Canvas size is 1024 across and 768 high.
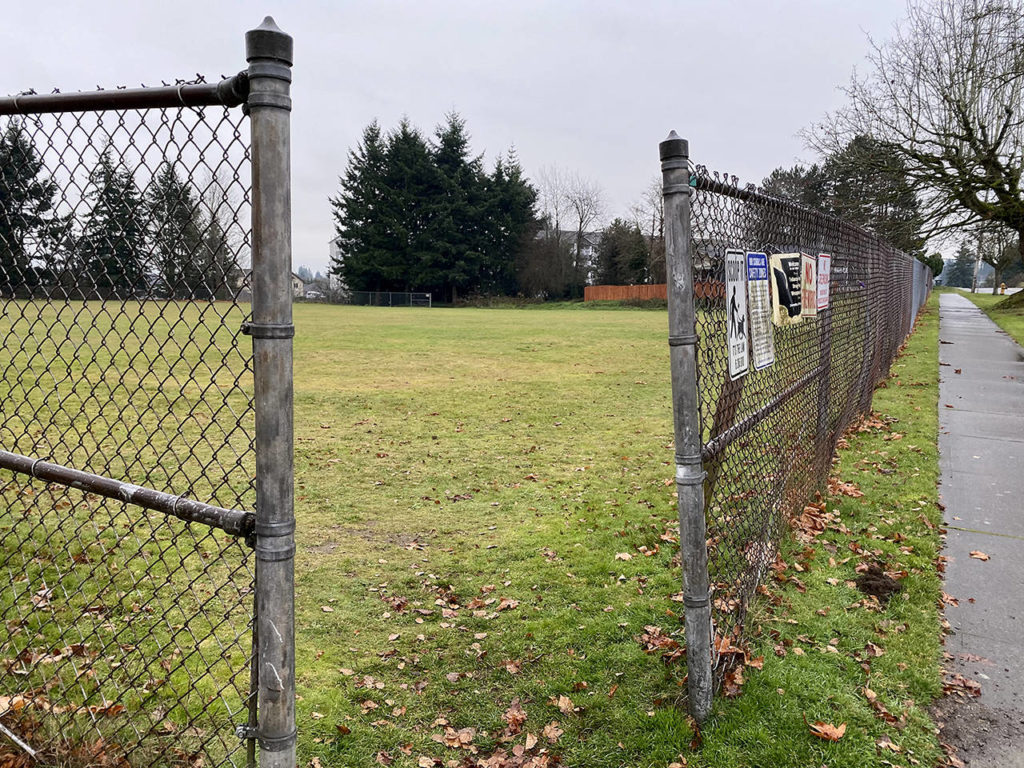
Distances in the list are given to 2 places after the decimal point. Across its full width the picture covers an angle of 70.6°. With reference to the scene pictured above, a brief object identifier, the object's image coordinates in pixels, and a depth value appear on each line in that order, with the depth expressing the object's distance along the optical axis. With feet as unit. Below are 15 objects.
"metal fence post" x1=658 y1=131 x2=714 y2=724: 8.74
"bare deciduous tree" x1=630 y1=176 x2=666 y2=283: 173.64
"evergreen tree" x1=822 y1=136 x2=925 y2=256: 77.36
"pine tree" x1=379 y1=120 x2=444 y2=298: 200.75
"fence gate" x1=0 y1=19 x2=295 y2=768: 5.56
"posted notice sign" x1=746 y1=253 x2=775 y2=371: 11.22
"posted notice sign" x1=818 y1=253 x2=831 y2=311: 16.33
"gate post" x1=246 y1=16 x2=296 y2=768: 5.35
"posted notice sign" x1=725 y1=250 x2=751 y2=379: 10.07
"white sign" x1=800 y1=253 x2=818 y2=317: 14.28
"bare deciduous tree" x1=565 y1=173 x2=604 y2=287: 237.66
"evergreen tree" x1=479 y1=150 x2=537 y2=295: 207.10
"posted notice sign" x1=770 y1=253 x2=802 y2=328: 12.48
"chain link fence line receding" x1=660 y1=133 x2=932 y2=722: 9.01
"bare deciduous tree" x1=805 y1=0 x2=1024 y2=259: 71.41
